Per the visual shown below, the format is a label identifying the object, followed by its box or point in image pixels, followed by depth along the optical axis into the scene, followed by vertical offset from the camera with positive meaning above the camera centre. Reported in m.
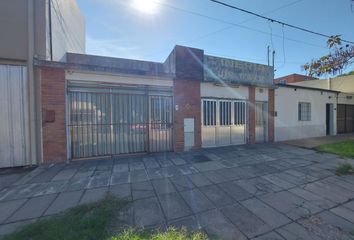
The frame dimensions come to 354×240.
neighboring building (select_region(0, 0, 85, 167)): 5.07 +1.25
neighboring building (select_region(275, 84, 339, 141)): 10.07 +0.24
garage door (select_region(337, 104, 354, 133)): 13.75 -0.25
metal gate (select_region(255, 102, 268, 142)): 9.23 -0.26
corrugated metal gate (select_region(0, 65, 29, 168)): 5.06 +0.07
